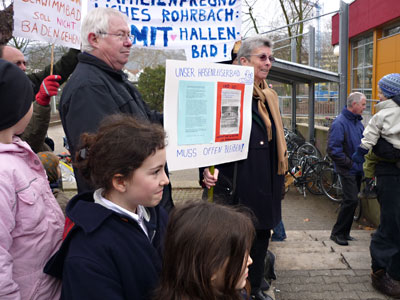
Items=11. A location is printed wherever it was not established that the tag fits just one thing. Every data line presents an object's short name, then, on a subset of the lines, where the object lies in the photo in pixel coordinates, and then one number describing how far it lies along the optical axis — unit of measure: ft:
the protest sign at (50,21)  8.61
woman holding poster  9.39
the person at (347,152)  16.46
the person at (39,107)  8.15
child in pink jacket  4.40
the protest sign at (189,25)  9.82
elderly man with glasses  6.13
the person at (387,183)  10.58
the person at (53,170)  6.95
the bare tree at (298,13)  67.97
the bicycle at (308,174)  28.22
